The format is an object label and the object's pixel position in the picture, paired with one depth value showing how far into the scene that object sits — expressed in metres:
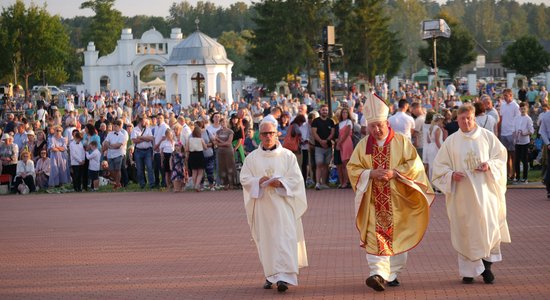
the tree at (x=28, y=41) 80.75
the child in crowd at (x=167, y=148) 24.61
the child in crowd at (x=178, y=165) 24.20
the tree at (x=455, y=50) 87.31
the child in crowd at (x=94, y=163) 25.75
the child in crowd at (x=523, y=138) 21.70
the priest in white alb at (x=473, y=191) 11.52
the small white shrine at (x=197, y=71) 59.56
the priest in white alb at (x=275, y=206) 11.59
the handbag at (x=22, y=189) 26.31
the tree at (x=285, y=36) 74.88
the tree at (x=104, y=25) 128.12
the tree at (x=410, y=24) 167.50
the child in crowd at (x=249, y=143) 24.97
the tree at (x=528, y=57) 82.31
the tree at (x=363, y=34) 82.12
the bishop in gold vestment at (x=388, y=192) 11.57
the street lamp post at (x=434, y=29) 33.50
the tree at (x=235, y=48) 132.01
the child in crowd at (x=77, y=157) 25.86
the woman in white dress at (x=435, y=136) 20.72
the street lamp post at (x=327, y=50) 26.11
